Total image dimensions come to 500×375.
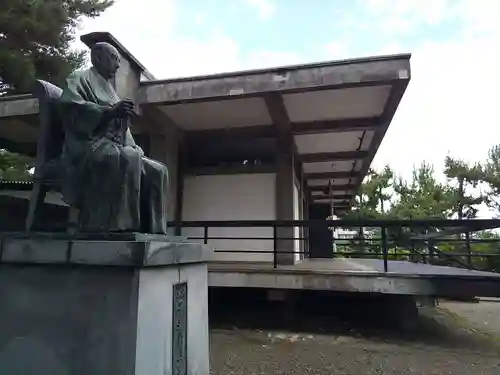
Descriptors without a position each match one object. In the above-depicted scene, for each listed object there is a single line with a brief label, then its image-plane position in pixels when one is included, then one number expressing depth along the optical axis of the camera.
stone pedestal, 1.91
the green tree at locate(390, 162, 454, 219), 21.67
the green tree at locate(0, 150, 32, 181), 10.84
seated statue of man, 2.18
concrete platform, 4.86
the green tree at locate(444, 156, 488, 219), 19.16
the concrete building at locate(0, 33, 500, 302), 5.17
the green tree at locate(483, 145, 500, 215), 17.80
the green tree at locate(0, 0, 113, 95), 7.14
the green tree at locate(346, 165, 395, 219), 23.07
